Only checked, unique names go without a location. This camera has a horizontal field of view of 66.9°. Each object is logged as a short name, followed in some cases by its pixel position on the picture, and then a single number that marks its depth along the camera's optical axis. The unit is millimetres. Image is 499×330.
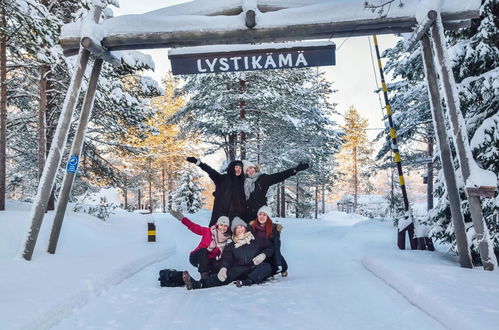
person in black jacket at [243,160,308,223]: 7344
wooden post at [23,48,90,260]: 6160
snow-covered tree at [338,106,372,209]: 44531
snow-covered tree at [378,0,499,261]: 6523
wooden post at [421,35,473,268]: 5934
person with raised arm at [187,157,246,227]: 7441
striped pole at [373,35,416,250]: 8734
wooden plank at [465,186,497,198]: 5543
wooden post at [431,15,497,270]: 5676
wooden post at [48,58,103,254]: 6699
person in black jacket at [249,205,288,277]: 6148
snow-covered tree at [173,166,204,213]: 27297
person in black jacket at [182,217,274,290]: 5570
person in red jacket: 6059
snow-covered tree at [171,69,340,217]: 17422
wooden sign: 6477
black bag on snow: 5594
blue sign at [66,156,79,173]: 6716
